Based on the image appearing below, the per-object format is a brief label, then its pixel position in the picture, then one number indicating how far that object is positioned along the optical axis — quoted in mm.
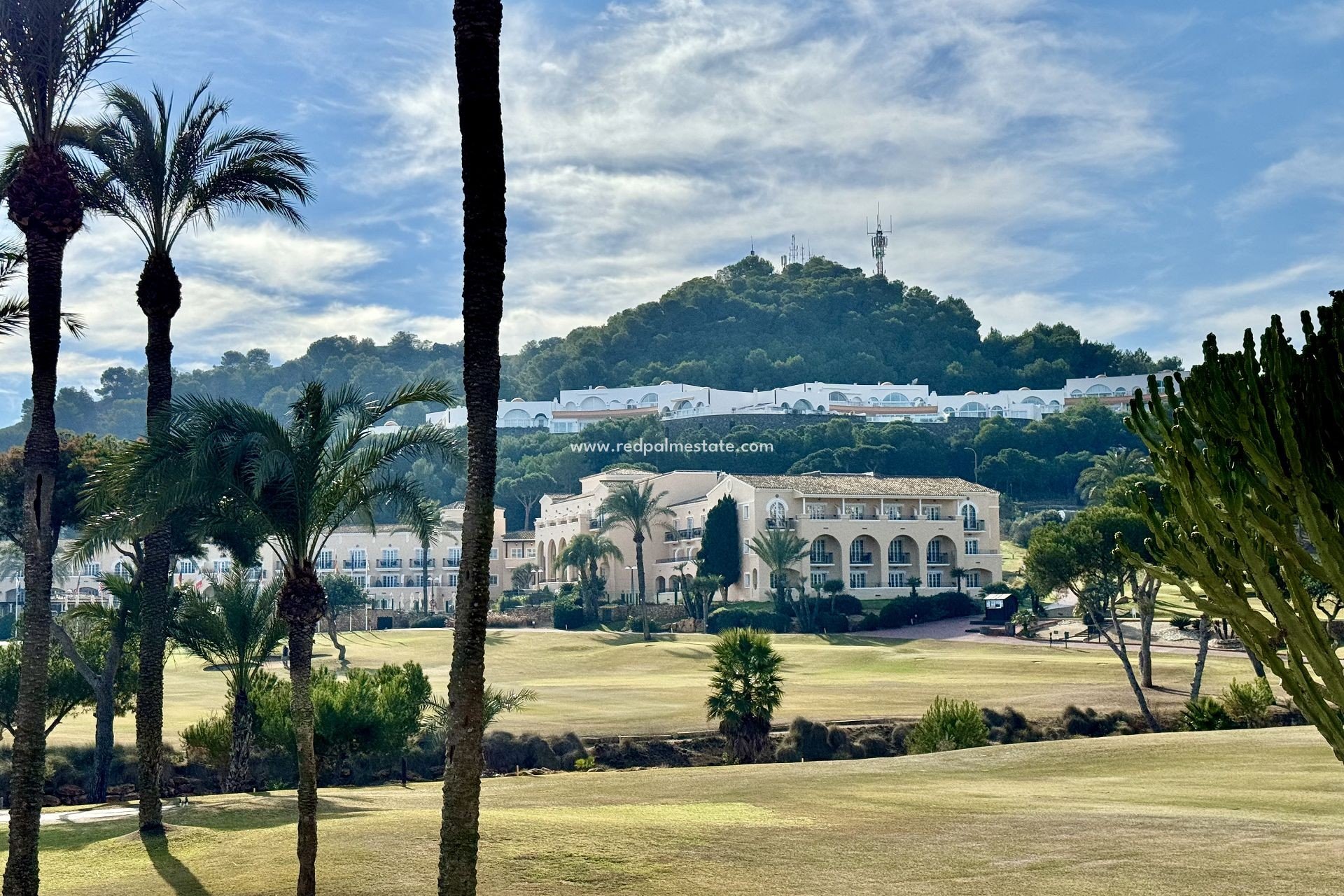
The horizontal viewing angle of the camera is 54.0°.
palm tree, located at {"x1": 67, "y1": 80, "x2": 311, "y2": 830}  20141
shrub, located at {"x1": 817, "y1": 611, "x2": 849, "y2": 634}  75438
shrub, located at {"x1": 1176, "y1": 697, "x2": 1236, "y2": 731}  36969
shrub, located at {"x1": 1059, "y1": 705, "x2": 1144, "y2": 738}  39094
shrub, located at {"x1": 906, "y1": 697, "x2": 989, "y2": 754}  33094
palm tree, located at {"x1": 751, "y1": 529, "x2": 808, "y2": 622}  80062
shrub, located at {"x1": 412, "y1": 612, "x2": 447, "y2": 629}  91812
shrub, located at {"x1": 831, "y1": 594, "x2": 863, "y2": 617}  79750
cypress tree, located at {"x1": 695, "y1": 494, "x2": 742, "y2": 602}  86250
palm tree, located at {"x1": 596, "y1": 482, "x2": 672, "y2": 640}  87562
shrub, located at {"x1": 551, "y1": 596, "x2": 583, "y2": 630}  82125
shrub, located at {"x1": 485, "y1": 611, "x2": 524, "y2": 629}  86438
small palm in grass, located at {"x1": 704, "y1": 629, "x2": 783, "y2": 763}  35406
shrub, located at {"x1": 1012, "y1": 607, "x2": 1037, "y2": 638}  70125
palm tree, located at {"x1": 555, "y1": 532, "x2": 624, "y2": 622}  85375
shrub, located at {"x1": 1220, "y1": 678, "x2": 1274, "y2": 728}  37281
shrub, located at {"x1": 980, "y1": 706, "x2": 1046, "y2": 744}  37906
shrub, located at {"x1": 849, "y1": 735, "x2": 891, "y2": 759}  36969
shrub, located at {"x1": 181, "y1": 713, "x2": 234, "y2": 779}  29062
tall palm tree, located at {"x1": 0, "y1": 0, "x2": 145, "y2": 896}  15867
